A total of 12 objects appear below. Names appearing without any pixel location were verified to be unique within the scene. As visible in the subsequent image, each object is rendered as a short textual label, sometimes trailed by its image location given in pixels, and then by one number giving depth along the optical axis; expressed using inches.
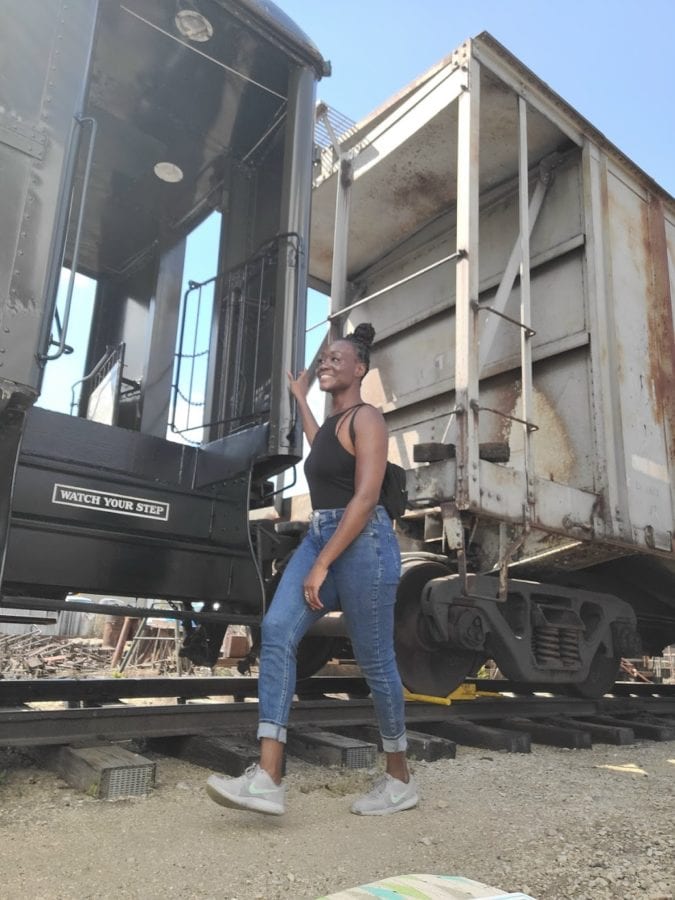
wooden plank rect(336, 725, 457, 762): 127.4
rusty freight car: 154.6
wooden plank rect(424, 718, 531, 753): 142.4
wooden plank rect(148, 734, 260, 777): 107.5
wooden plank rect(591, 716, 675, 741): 172.6
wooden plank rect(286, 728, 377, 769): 117.3
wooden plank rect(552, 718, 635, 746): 161.5
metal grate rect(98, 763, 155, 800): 91.7
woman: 90.2
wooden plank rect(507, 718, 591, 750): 152.3
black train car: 98.7
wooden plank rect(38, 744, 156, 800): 92.2
